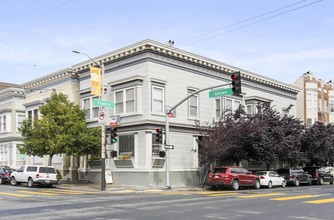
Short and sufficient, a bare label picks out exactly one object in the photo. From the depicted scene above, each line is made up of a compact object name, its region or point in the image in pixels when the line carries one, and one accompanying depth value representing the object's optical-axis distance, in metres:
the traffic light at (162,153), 27.70
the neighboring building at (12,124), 46.16
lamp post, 26.59
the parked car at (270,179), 32.03
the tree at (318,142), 39.72
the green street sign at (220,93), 24.02
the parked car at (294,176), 36.06
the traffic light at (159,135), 27.43
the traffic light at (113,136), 26.84
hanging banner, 26.28
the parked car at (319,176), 40.62
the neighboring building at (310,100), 56.94
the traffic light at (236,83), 22.00
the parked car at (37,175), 29.77
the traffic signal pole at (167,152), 27.83
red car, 28.20
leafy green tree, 30.69
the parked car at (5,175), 33.97
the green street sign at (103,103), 25.28
